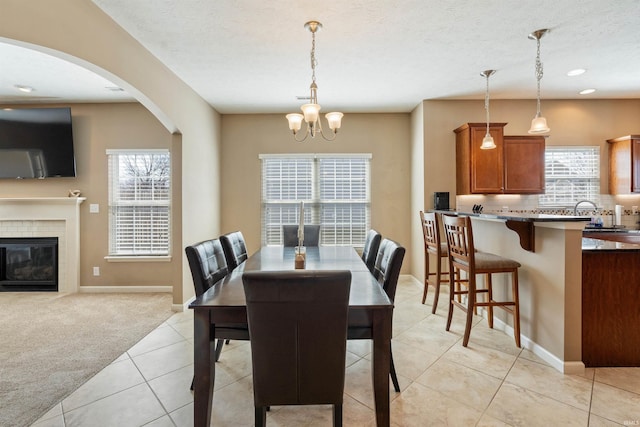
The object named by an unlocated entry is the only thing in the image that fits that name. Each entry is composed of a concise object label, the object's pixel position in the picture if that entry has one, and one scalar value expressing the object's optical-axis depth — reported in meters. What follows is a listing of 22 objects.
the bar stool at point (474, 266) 2.61
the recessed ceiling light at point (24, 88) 3.86
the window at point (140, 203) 4.50
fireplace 4.38
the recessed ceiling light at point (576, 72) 3.50
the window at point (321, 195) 5.05
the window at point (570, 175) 4.51
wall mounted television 4.24
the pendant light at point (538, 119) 2.71
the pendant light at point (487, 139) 3.53
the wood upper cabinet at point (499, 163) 4.14
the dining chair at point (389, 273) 1.62
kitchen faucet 4.47
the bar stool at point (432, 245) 3.39
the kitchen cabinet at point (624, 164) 4.15
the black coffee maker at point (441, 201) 4.34
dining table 1.50
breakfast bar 2.23
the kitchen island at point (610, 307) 2.27
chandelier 2.47
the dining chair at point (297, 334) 1.24
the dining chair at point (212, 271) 1.66
